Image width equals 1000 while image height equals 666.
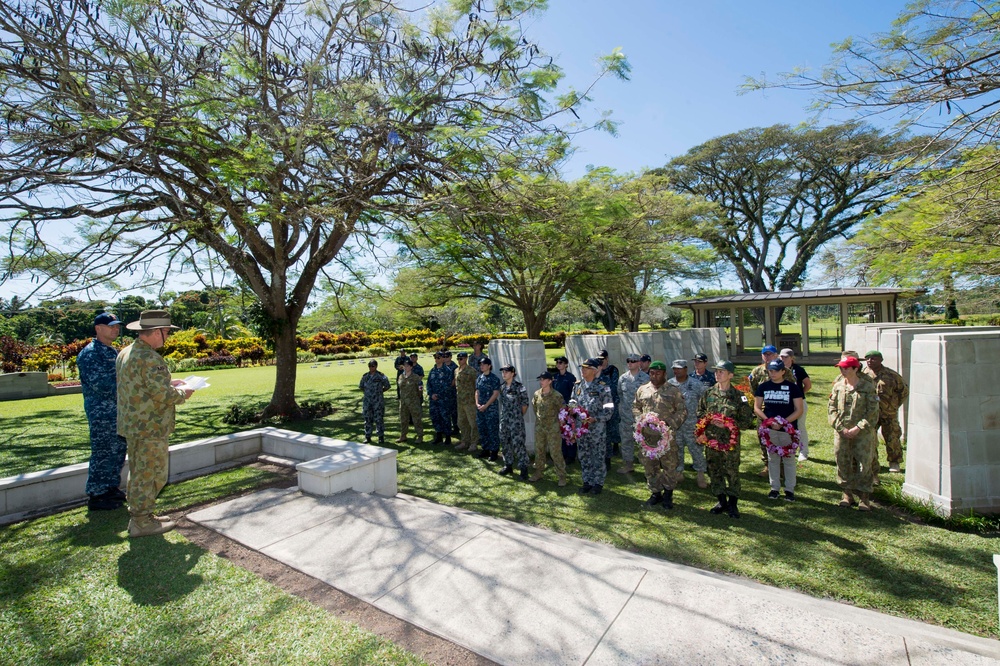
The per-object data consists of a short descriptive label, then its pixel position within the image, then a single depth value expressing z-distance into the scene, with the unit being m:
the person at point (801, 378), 6.57
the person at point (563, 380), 7.48
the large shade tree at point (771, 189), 27.81
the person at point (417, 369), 9.16
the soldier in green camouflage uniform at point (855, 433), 5.32
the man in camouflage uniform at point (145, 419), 4.66
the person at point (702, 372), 7.15
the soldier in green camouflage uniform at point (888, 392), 6.49
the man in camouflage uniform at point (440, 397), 8.93
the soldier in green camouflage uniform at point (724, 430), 5.34
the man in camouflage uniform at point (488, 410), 7.64
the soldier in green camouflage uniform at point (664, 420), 5.62
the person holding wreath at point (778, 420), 5.62
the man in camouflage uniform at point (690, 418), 6.18
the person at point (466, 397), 8.43
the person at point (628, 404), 7.19
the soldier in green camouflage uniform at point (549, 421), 6.49
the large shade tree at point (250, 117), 6.54
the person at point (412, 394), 9.00
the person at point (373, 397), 8.77
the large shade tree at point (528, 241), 9.10
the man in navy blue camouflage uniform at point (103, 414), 5.47
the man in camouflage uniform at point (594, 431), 6.10
